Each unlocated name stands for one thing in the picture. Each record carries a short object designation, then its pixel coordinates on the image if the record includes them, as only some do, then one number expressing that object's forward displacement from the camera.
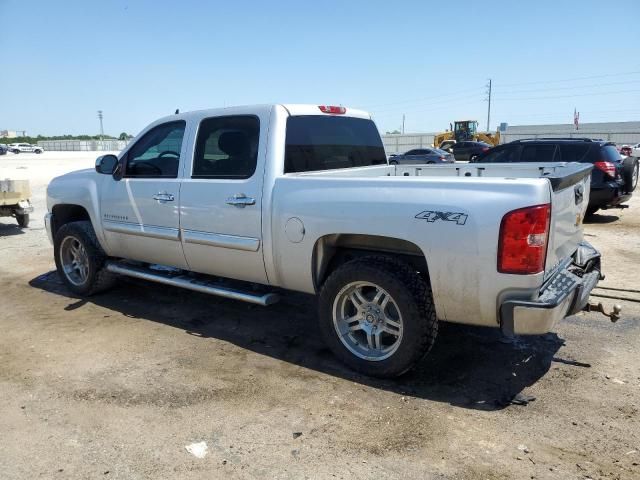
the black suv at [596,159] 10.48
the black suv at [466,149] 35.74
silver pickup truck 3.22
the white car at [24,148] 69.76
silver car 29.98
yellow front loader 45.97
